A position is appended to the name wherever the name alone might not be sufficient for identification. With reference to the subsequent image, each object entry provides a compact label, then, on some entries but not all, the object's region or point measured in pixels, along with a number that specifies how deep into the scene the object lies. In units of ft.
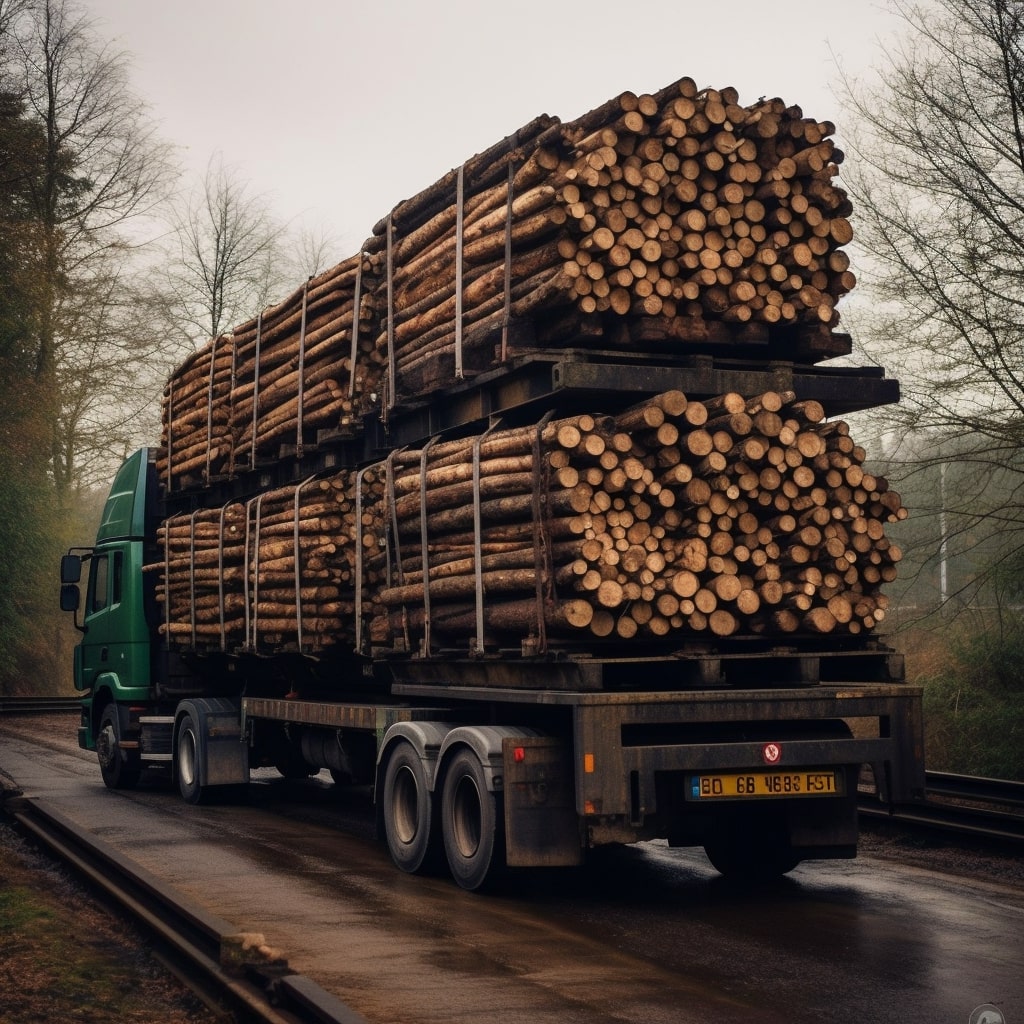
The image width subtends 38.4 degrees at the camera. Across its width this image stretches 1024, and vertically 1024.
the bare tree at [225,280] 136.87
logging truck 29.43
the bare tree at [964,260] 59.47
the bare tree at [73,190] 128.88
